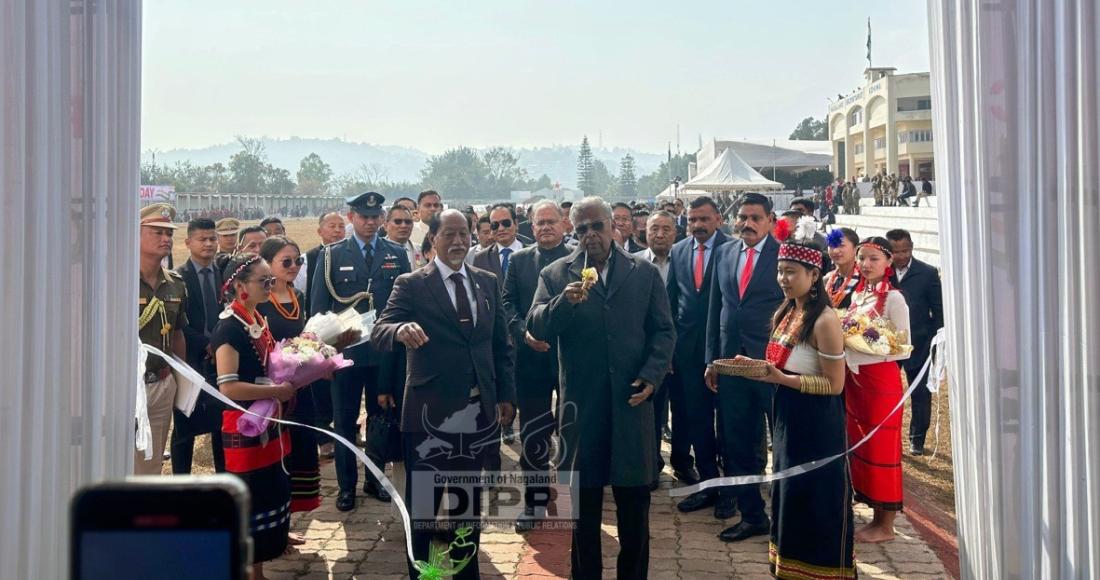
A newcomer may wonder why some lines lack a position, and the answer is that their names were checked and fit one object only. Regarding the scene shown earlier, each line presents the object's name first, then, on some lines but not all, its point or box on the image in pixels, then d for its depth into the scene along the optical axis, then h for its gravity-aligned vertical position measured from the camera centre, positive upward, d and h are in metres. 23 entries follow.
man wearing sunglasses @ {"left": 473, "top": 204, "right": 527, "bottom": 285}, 8.34 +0.72
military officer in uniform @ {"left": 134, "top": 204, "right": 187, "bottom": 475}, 5.37 -0.04
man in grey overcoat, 4.59 -0.41
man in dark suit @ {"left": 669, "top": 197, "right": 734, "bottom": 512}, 6.66 -0.18
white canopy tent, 32.41 +4.74
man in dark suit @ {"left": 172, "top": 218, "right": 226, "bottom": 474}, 5.46 -0.13
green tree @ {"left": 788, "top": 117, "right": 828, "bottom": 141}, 113.81 +22.73
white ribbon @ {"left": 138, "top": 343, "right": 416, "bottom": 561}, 4.36 -0.48
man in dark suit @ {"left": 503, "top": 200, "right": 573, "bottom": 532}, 6.82 -0.39
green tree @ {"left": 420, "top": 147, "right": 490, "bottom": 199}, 179.12 +27.56
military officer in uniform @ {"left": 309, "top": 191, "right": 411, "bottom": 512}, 6.75 +0.19
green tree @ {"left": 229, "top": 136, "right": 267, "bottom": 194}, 114.25 +18.02
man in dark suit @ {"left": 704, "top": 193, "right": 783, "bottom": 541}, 6.03 -0.19
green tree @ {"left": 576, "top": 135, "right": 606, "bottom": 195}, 153.29 +25.49
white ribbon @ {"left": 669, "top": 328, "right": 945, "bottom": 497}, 4.40 -0.87
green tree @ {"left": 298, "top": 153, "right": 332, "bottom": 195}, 142.51 +22.09
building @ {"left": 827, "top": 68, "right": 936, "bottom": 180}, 54.75 +11.54
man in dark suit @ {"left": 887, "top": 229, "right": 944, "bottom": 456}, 7.82 -0.01
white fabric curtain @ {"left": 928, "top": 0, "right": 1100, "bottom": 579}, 2.97 +0.12
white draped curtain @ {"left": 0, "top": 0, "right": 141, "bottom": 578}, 3.07 +0.19
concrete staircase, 20.88 +2.35
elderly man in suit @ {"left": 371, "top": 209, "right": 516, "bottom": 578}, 4.89 -0.36
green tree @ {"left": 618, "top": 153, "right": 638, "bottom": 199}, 171.62 +25.09
